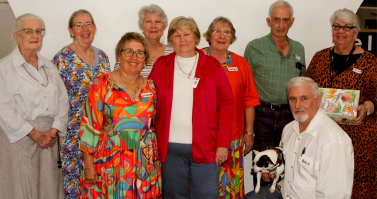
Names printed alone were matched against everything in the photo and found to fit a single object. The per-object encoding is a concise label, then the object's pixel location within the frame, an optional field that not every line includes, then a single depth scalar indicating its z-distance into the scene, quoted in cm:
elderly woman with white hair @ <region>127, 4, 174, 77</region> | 308
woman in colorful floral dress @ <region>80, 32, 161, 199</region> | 220
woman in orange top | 288
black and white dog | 238
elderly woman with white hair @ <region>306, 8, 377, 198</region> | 282
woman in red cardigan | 234
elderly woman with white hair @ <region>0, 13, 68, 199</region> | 253
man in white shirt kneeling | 200
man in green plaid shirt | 315
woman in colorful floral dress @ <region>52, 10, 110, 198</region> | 288
